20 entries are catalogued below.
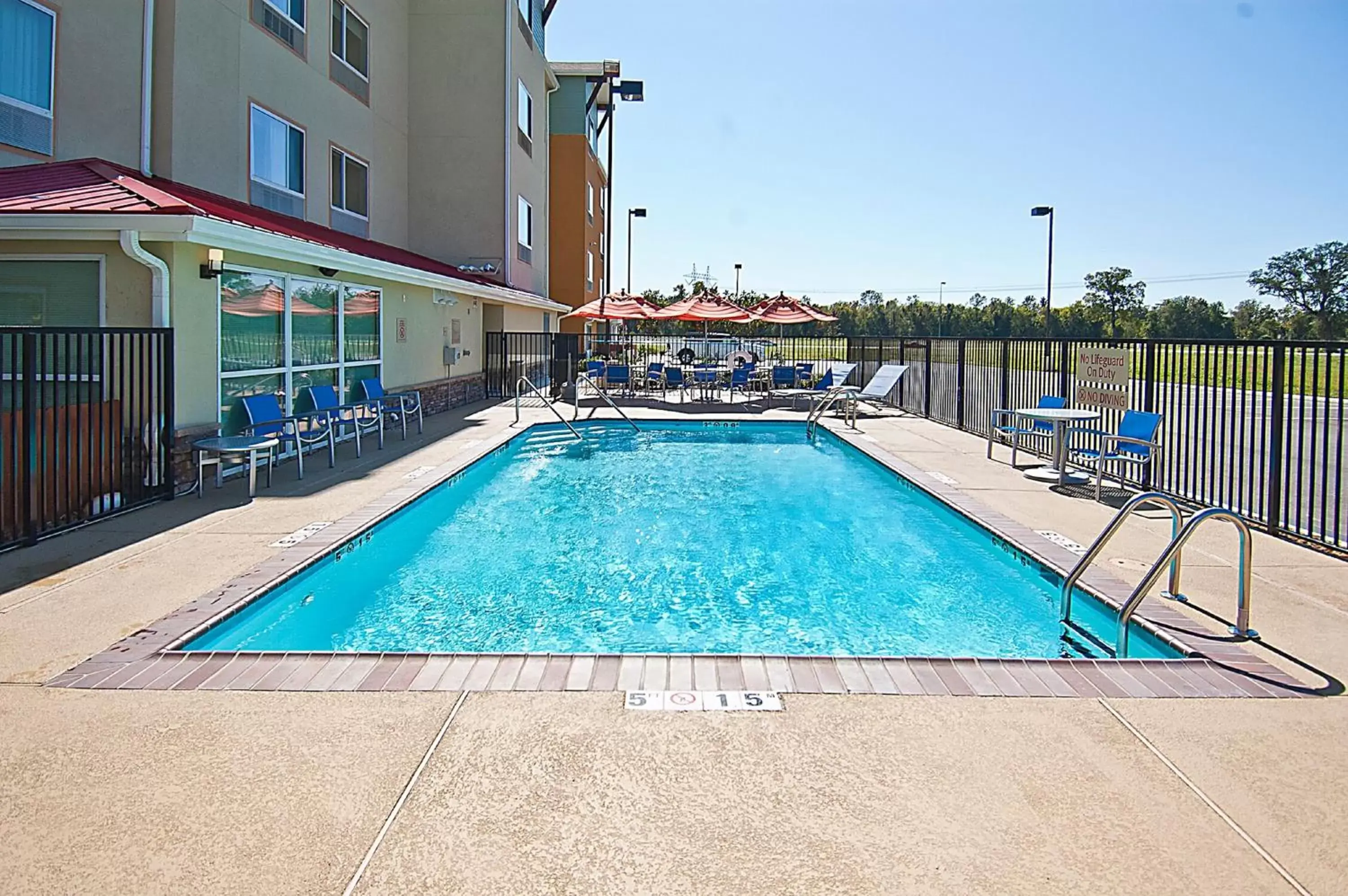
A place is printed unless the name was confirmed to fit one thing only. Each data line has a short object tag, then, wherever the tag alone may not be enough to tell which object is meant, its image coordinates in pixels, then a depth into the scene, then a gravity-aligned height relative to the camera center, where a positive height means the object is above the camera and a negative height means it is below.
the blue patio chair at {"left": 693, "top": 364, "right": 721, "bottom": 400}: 21.08 +0.80
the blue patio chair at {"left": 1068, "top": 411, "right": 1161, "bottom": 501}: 9.22 -0.26
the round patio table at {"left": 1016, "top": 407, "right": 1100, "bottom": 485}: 10.05 -0.17
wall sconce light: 9.13 +1.40
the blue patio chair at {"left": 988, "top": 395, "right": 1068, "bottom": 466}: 11.05 -0.15
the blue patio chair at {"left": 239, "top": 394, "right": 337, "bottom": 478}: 9.81 -0.19
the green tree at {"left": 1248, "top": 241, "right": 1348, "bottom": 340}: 72.00 +11.20
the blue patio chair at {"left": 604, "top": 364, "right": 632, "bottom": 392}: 21.39 +0.85
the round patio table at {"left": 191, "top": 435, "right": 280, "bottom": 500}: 8.39 -0.36
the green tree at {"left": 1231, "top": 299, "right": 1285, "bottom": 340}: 56.07 +6.66
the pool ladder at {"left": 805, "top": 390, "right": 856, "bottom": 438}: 16.52 +0.07
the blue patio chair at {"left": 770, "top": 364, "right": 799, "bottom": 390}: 22.12 +0.91
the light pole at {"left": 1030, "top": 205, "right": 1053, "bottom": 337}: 34.48 +4.17
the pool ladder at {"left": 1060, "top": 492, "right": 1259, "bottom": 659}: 4.64 -0.71
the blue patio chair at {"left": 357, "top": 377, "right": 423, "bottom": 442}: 13.31 +0.14
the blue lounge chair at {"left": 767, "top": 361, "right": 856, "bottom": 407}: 21.45 +0.71
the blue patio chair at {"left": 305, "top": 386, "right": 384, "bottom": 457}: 11.73 -0.04
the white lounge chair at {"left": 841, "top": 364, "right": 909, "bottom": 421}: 17.95 +0.58
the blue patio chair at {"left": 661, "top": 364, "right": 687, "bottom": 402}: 22.59 +0.83
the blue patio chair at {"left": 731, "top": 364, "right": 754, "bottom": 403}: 20.67 +0.81
